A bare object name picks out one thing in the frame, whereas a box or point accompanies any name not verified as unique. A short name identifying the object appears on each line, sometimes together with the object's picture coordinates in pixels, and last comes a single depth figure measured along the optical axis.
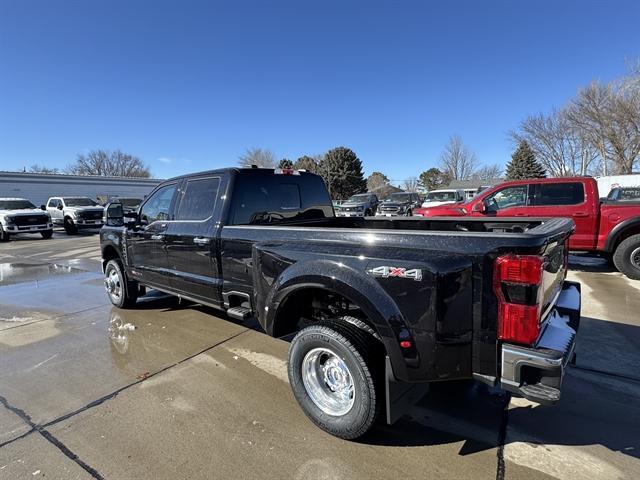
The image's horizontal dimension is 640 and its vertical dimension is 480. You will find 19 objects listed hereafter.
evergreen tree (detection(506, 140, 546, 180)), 53.34
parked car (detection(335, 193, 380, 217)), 24.50
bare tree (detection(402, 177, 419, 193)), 89.69
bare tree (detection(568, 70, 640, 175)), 30.11
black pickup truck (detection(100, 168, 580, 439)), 1.94
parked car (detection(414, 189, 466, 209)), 22.94
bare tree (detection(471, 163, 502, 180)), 72.50
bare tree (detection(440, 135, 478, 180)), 71.06
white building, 29.47
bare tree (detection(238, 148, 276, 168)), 62.56
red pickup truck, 7.01
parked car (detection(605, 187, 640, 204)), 10.67
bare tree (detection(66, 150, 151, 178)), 72.50
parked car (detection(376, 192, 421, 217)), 24.61
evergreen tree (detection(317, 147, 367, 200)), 59.38
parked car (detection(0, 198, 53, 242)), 17.22
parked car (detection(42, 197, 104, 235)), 19.64
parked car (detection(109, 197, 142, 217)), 21.57
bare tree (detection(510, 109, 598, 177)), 40.38
